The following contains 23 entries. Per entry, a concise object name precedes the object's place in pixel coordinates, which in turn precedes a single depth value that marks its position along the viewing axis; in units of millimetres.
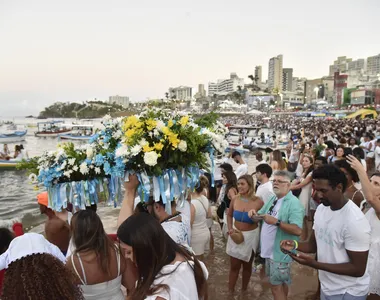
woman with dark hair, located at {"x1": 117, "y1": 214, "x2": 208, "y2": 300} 1945
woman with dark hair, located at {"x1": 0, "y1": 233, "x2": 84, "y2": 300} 1699
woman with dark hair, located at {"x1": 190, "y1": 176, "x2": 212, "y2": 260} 5004
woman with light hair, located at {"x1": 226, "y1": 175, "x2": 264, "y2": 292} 4570
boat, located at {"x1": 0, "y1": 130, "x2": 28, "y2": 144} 46062
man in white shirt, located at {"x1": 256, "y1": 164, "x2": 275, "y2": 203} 5224
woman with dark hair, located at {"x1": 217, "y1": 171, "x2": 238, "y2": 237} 5723
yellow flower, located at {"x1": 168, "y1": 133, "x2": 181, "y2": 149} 3412
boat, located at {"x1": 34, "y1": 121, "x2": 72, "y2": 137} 57094
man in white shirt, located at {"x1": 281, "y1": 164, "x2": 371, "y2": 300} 2717
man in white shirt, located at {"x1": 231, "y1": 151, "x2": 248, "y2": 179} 8143
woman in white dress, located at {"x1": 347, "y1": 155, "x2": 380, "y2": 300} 3137
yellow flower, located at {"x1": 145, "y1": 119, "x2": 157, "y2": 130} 3486
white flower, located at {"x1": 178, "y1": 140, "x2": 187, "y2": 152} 3420
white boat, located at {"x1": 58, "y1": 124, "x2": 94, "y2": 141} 47706
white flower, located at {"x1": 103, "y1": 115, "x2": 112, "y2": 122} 4010
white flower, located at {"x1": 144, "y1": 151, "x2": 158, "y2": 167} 3223
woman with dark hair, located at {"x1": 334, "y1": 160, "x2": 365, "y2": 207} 4623
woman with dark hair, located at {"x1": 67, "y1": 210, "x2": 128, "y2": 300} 2541
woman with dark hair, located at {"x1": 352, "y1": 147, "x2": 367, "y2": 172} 7684
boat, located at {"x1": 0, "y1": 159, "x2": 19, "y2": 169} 22156
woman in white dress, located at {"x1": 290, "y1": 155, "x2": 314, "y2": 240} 6726
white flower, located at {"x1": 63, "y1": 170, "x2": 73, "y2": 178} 3647
